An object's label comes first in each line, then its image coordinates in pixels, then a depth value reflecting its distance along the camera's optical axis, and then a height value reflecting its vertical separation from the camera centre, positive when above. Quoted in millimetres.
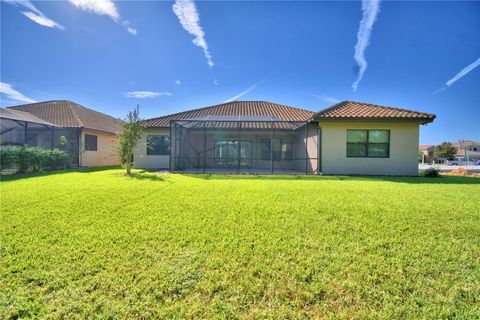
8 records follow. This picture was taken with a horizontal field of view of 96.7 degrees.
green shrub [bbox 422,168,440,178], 11164 -680
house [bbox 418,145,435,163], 58853 +2309
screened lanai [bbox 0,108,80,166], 13172 +1623
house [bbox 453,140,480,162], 62375 +3840
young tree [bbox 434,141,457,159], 49416 +2354
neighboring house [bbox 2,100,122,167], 15672 +2107
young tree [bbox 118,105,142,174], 11422 +1163
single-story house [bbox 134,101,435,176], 11805 +1278
